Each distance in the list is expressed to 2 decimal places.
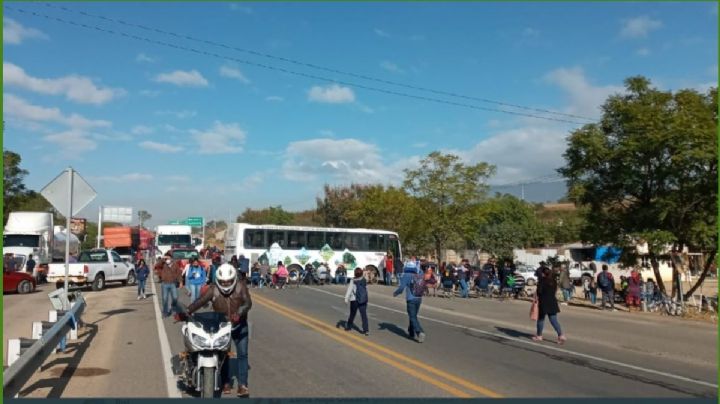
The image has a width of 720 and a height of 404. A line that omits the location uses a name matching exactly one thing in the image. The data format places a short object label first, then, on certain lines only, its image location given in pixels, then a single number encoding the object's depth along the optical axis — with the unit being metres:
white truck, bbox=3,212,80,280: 33.88
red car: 25.11
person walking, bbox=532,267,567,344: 13.17
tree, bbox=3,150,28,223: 58.56
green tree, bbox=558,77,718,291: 19.95
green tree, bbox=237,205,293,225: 101.62
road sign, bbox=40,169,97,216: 13.94
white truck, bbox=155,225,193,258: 51.47
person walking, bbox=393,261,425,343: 12.70
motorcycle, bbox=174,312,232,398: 7.05
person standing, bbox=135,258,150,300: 22.39
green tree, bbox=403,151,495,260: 40.28
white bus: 34.22
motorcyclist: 7.51
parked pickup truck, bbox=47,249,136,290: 26.09
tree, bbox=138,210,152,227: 123.79
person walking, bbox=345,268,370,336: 13.76
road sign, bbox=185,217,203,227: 83.31
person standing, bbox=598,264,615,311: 22.36
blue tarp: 23.45
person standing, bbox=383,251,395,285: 36.22
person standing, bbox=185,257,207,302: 16.83
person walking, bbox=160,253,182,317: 16.83
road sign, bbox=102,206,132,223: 96.94
